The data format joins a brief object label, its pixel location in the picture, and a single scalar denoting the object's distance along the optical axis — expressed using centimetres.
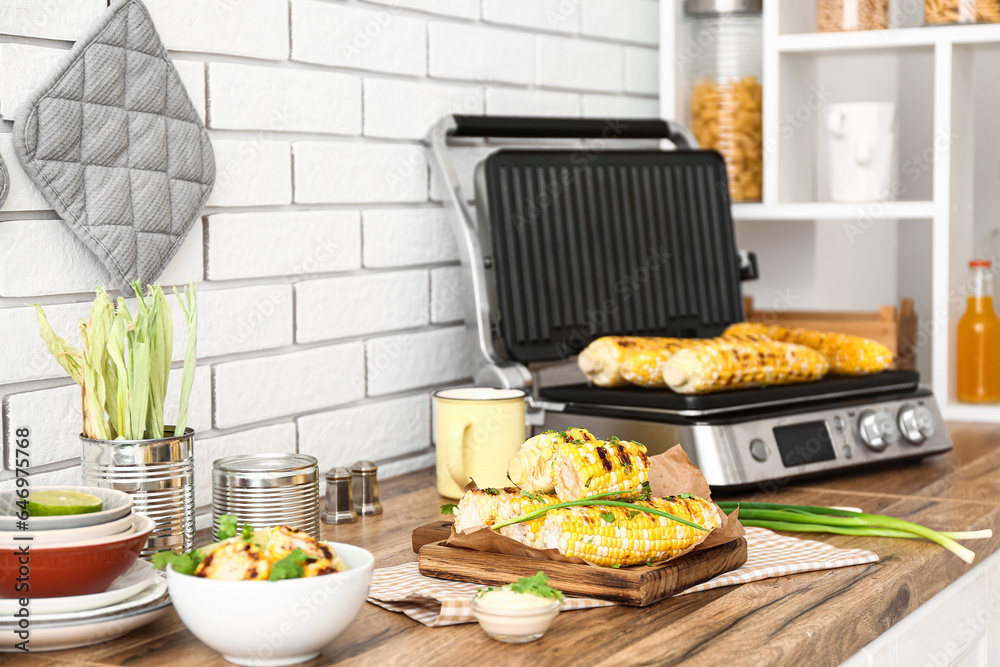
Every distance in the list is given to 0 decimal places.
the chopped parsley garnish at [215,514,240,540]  177
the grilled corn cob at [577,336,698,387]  228
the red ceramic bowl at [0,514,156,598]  174
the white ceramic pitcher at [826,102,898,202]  268
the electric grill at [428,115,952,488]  224
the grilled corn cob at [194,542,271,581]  171
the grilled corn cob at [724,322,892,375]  239
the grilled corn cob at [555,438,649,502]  188
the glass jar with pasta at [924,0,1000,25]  262
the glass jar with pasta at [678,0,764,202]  276
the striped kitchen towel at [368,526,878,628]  182
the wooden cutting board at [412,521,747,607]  183
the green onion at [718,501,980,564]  201
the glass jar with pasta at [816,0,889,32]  269
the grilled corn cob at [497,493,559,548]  186
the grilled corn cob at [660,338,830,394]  221
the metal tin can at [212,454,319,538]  194
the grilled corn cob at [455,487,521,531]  188
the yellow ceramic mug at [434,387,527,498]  219
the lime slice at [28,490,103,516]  177
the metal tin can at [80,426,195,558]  188
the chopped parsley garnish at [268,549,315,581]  170
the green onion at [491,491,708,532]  184
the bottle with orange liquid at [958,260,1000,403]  267
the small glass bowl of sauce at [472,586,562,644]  175
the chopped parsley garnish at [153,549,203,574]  173
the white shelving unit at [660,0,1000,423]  264
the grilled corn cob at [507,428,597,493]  190
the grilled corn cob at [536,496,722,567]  185
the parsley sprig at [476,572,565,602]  176
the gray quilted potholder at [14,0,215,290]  196
